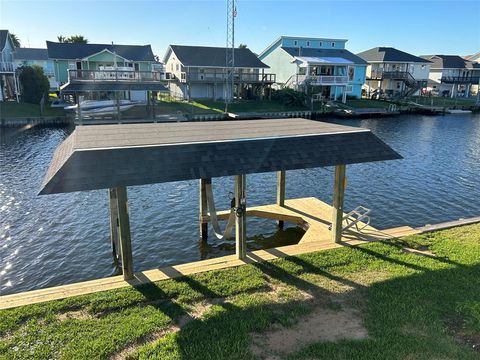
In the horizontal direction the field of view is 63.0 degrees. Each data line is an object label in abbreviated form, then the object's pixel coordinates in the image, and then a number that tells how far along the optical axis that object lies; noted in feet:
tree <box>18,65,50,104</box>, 144.46
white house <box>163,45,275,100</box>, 168.04
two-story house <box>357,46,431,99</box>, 212.43
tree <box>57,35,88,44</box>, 236.84
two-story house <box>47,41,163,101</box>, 163.84
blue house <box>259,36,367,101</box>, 179.93
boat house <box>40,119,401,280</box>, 27.35
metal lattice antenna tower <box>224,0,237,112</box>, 157.38
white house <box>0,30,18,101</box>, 151.74
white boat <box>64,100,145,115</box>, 129.59
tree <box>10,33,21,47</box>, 273.09
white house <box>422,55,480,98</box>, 243.81
